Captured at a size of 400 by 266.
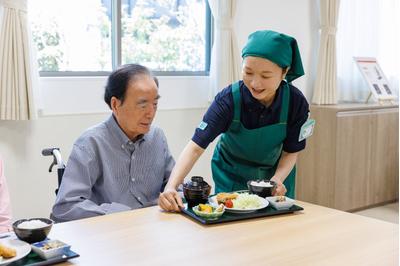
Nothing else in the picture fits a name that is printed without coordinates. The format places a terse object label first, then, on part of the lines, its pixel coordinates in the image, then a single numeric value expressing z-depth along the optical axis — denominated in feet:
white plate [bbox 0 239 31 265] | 3.98
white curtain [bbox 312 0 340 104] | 14.93
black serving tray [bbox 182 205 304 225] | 5.23
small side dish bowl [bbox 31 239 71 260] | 4.10
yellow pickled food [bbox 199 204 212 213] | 5.32
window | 10.97
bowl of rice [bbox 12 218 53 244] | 4.32
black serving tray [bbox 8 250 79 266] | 4.00
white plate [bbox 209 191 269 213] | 5.49
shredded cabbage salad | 5.59
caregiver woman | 6.16
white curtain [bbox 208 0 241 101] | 12.75
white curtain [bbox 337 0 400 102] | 15.93
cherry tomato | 5.56
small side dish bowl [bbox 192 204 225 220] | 5.23
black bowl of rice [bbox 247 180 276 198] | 5.95
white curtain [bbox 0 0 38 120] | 9.67
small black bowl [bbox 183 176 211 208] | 5.60
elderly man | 5.99
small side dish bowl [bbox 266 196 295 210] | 5.65
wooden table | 4.30
